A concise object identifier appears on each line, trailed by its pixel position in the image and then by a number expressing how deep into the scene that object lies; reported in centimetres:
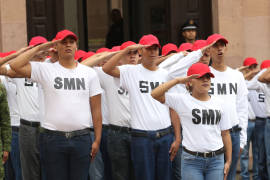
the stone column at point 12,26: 2101
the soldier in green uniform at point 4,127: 1201
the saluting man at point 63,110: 1163
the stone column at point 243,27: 2191
